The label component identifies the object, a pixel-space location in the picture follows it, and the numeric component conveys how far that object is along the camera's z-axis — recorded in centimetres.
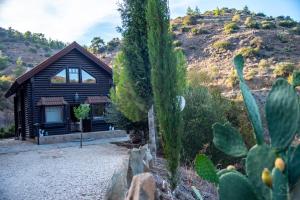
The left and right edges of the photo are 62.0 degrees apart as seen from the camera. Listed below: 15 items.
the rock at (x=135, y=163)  423
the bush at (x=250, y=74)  2111
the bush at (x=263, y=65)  2292
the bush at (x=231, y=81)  2007
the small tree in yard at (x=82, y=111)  1207
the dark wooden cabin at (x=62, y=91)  1441
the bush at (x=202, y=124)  752
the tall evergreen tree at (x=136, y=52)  822
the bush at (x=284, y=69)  2019
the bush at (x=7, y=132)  1828
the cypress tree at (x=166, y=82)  454
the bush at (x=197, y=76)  1541
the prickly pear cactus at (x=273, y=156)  118
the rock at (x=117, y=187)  377
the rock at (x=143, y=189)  282
